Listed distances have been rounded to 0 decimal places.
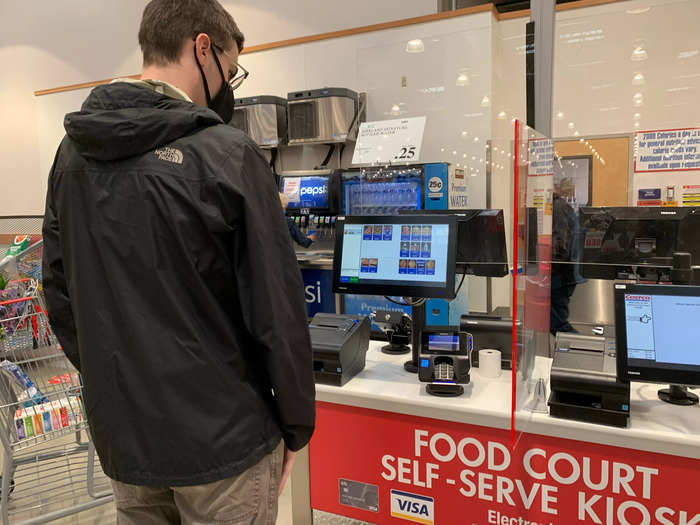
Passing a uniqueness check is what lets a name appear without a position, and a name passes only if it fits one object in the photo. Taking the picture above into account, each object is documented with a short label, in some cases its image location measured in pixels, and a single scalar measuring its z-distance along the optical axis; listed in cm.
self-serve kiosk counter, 159
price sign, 298
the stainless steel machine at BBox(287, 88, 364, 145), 529
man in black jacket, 108
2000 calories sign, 323
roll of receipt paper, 204
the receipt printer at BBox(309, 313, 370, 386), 203
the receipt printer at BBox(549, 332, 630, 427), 163
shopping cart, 233
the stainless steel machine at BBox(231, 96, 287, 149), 568
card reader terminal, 189
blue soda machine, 525
